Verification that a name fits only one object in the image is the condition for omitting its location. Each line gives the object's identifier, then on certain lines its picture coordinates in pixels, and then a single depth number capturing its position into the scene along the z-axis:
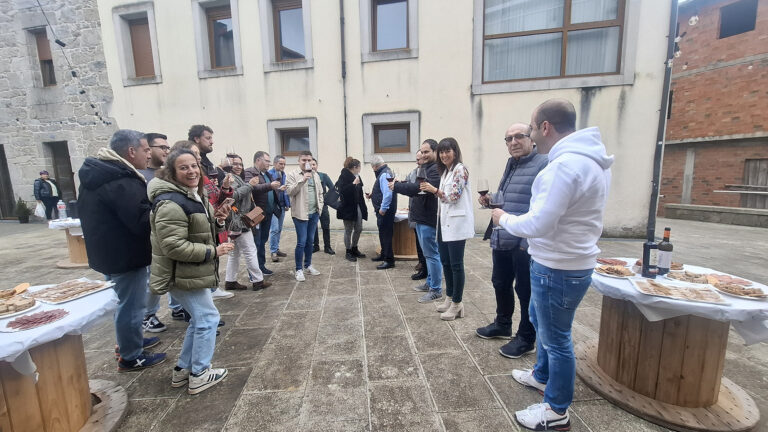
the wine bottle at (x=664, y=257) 2.37
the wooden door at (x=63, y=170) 10.49
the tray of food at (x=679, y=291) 1.92
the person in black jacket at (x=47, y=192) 10.07
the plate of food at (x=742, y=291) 1.96
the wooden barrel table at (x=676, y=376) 2.00
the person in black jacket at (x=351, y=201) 5.80
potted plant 10.57
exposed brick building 11.13
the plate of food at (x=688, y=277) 2.27
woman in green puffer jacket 2.15
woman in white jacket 3.16
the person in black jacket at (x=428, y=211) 3.77
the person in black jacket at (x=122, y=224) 2.38
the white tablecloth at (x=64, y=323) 1.53
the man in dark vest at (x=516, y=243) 2.57
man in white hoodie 1.67
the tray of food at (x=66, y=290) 2.06
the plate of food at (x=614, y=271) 2.30
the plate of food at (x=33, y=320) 1.68
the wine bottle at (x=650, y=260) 2.35
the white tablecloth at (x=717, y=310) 1.83
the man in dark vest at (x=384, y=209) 5.24
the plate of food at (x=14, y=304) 1.86
